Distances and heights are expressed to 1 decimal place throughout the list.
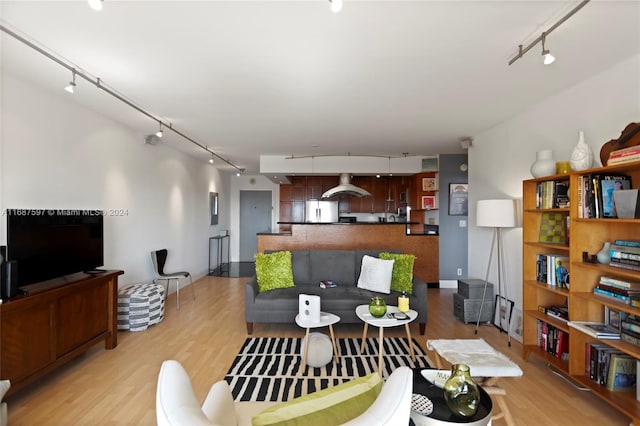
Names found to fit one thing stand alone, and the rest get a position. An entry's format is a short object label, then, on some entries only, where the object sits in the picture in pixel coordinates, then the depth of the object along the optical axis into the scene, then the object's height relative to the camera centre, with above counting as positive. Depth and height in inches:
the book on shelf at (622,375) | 88.5 -43.9
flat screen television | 99.5 -10.1
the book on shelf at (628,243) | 87.1 -7.7
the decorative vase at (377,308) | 114.1 -33.1
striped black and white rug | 100.1 -54.4
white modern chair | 34.7 -21.5
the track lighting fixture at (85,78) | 82.7 +44.5
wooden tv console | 87.3 -35.1
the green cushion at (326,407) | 35.9 -22.7
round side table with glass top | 55.7 -35.8
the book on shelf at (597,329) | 88.7 -32.7
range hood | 261.3 +20.0
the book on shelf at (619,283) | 88.7 -19.3
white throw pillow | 155.1 -29.9
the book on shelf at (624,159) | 81.0 +14.4
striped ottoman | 150.5 -44.8
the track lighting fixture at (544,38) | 69.1 +44.0
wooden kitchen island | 225.3 -16.2
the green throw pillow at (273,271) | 157.9 -28.5
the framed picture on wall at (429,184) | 260.8 +24.3
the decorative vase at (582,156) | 100.0 +18.3
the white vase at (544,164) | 116.6 +18.2
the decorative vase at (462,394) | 56.7 -31.7
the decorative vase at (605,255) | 94.8 -11.8
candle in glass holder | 122.7 -34.2
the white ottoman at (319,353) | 114.3 -49.3
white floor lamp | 141.1 -3.0
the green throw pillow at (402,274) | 156.8 -29.1
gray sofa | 145.6 -39.5
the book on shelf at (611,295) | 89.0 -23.1
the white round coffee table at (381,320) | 111.3 -37.4
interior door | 369.4 -4.0
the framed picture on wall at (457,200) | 244.5 +10.7
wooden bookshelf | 85.7 -22.9
